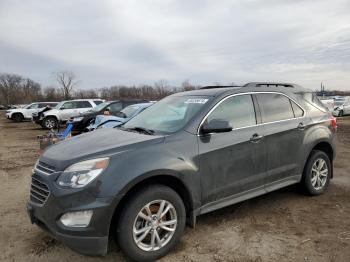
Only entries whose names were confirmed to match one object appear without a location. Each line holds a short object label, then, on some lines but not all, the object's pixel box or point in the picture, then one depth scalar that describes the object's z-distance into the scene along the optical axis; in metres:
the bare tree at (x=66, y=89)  103.41
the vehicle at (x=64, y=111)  21.55
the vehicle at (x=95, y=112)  15.69
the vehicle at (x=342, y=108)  28.52
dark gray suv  3.33
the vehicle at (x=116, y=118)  10.48
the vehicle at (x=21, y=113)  30.38
